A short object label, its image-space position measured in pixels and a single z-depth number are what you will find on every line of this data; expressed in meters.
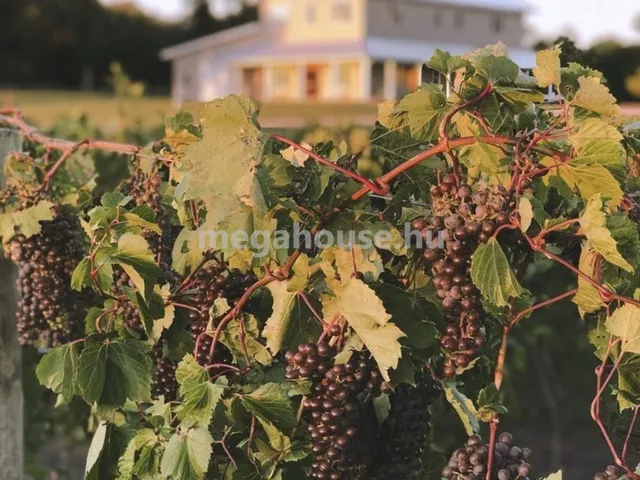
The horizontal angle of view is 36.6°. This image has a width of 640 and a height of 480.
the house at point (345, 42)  40.47
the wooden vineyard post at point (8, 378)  3.39
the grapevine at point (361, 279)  2.00
